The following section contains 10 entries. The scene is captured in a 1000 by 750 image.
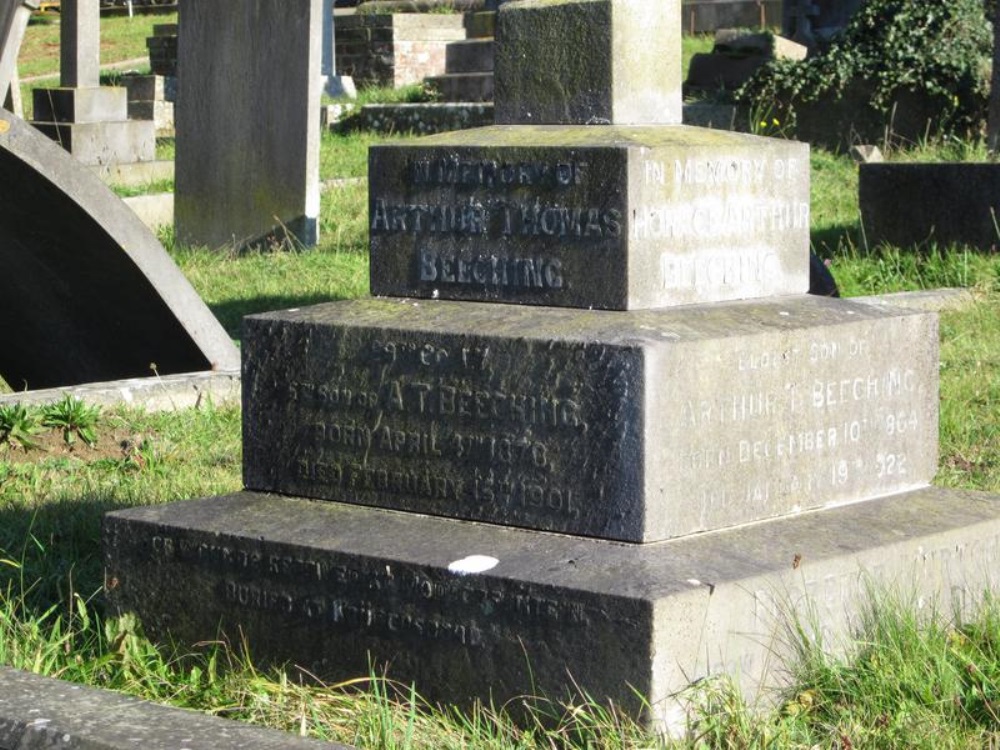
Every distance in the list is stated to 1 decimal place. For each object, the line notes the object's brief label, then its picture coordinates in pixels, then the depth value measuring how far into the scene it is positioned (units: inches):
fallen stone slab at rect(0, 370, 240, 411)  249.4
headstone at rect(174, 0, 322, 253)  406.6
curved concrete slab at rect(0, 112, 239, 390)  241.9
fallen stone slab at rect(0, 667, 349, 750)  107.3
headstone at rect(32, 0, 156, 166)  567.8
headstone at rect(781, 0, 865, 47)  787.4
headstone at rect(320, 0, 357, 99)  757.3
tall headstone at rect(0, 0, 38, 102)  371.2
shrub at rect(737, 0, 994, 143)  522.6
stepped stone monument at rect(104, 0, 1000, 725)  127.3
